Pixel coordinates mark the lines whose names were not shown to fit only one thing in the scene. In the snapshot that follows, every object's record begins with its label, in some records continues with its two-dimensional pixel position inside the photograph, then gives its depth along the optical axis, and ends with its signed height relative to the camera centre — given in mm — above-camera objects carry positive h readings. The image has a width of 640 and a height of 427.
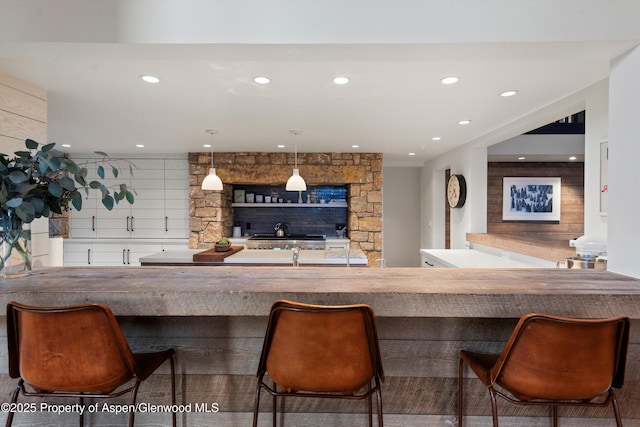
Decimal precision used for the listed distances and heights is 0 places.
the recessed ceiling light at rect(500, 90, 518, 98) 2602 +972
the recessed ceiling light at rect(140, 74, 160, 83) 2344 +973
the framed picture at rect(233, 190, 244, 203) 6012 +304
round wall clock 4531 +323
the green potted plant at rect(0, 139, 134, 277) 1394 +85
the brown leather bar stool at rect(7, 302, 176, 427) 1084 -472
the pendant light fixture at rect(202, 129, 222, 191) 4082 +379
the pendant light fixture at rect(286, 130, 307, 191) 4156 +379
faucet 2741 -384
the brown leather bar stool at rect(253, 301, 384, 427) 1060 -450
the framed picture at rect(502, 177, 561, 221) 5672 +256
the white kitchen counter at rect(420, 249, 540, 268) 3219 -495
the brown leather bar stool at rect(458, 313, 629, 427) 1034 -479
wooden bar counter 1385 -611
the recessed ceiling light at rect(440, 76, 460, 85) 2340 +966
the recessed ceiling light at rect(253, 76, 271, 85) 2367 +973
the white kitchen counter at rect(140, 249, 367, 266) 3164 -456
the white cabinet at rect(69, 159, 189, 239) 5566 +21
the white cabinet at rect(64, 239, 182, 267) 5543 -624
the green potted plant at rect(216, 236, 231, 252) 3631 -372
